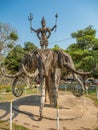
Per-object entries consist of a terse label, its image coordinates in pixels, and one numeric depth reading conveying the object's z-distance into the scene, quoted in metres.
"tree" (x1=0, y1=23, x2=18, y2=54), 16.03
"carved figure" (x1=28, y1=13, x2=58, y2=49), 6.50
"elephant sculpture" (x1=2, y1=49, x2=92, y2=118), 5.87
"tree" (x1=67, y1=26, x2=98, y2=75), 12.70
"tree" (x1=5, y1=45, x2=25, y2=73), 20.82
